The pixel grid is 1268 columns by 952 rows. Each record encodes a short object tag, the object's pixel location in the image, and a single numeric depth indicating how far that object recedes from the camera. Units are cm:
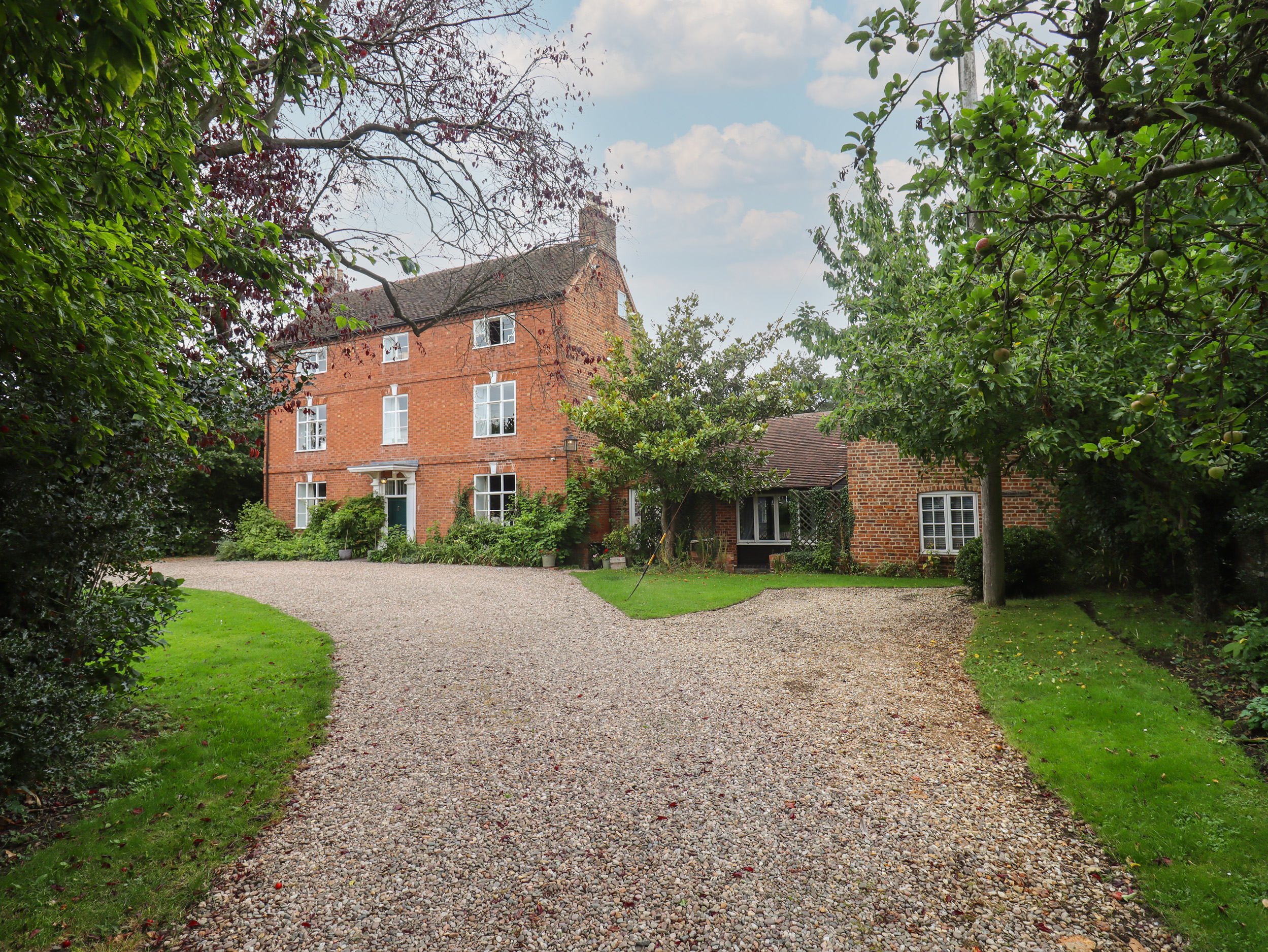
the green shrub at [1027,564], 1088
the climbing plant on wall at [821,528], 1616
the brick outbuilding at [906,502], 1405
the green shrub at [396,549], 2045
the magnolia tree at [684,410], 1616
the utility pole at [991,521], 967
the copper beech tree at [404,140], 636
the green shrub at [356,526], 2150
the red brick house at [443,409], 1983
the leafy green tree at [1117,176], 257
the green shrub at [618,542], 1848
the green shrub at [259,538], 2200
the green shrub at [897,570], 1494
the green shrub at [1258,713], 487
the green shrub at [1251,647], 556
